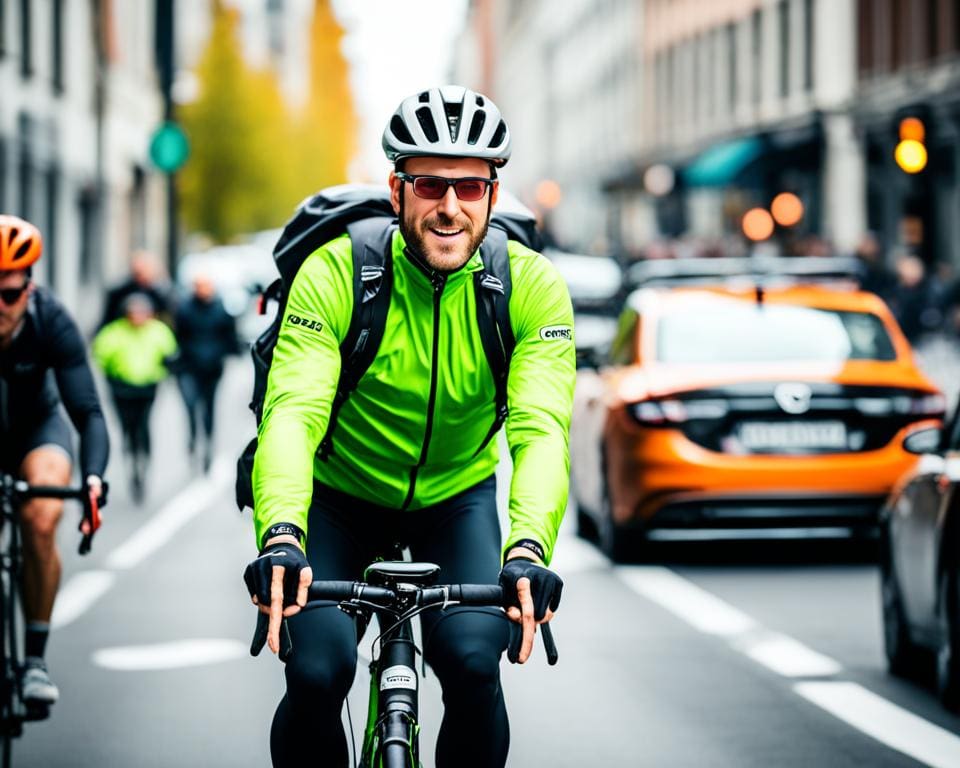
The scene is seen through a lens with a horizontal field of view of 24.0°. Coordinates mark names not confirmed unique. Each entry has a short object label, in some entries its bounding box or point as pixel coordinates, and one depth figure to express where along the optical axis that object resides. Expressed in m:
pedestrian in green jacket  17.36
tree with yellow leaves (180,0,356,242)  70.88
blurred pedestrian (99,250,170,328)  18.12
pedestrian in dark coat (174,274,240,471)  19.66
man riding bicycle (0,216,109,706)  7.24
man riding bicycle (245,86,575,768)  4.46
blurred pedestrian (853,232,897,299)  28.59
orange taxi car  12.03
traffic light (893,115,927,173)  18.56
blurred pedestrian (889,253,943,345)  26.93
